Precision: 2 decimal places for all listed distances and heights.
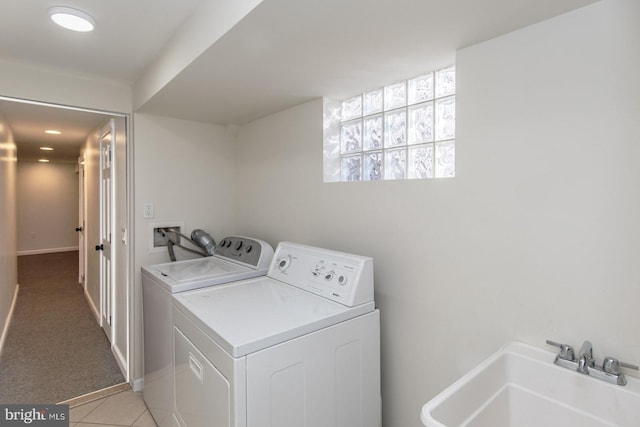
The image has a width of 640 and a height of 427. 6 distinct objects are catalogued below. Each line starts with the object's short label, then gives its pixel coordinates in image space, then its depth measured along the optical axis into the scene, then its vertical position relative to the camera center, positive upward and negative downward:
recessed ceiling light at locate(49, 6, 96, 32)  1.38 +0.79
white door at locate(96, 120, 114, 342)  2.82 -0.19
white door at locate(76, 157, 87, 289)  4.68 -0.41
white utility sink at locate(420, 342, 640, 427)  0.91 -0.55
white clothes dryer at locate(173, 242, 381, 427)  1.16 -0.54
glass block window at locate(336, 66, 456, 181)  1.52 +0.38
